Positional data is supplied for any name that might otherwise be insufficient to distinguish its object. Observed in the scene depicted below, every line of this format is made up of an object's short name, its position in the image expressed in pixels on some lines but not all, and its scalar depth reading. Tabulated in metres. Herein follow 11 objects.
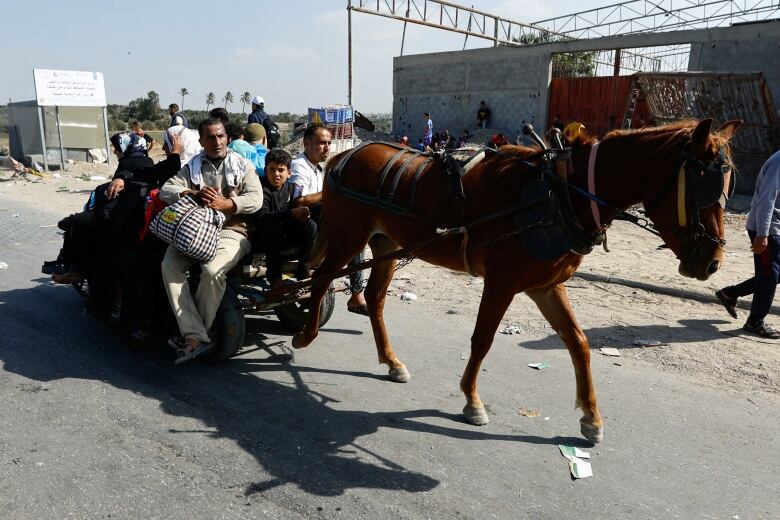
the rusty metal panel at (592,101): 18.09
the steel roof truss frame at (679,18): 16.14
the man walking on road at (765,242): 5.15
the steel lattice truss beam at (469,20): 23.27
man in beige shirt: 4.33
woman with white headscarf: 5.49
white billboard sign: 19.61
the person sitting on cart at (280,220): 4.62
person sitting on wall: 22.72
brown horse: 2.91
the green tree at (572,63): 21.16
